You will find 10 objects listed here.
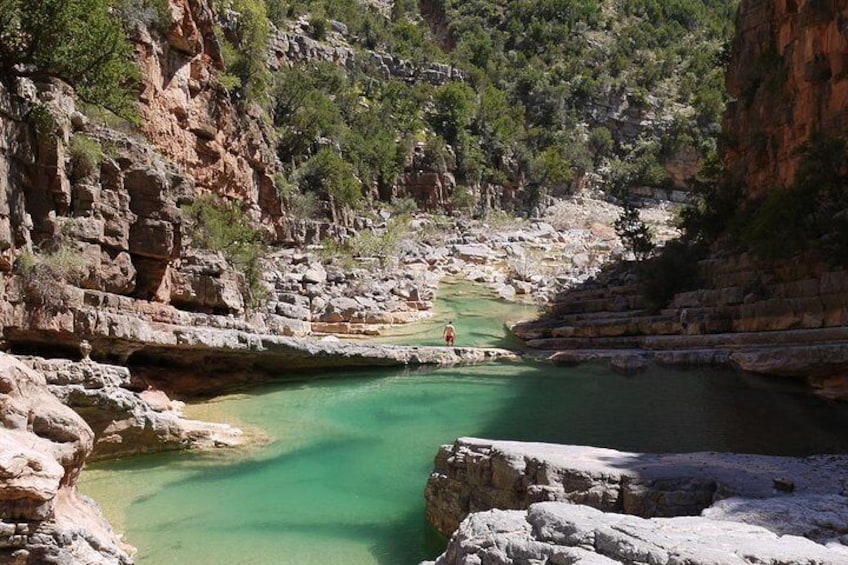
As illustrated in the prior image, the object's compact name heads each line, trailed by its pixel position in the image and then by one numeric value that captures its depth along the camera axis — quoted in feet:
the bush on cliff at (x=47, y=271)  36.96
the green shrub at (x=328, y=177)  130.82
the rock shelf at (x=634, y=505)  13.15
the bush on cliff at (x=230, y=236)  64.49
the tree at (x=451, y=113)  195.62
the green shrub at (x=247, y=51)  95.41
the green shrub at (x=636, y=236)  103.30
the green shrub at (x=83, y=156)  42.68
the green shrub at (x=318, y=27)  198.08
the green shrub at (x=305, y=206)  120.78
